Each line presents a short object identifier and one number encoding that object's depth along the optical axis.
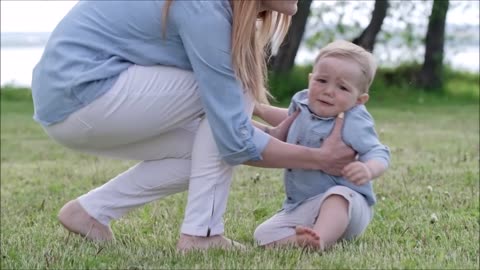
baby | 3.21
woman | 2.99
